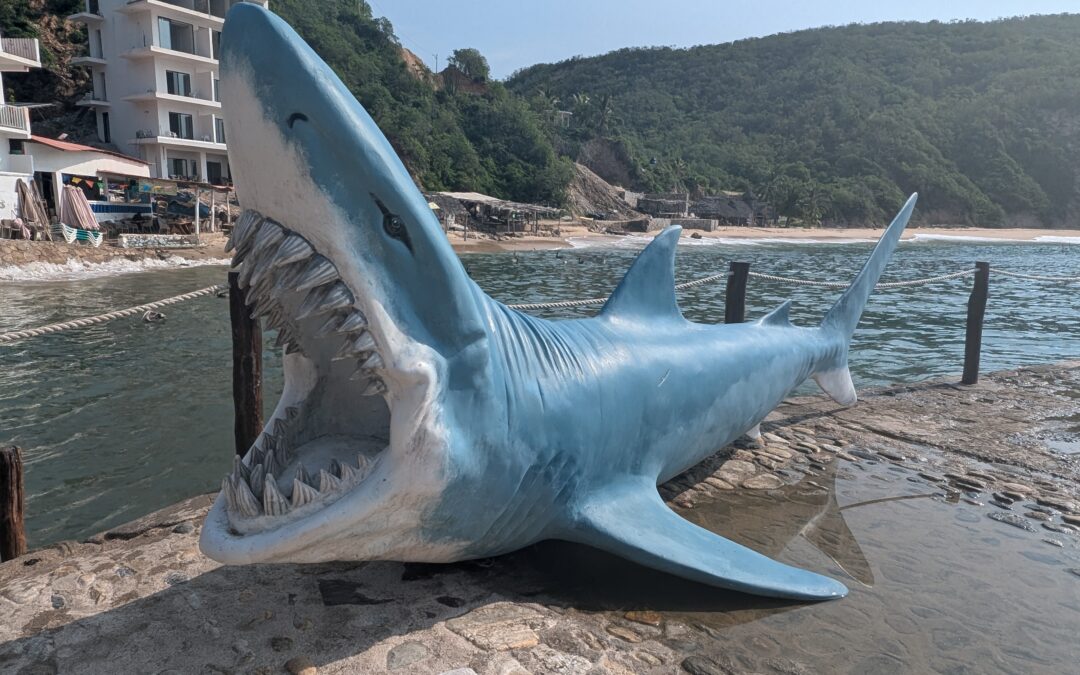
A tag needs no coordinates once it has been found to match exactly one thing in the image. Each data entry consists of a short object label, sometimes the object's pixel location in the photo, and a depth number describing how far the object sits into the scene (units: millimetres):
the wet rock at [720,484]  4531
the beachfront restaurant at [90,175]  30969
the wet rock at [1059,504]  4312
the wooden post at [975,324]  7723
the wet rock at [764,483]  4590
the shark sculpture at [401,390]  1853
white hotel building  39875
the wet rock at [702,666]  2564
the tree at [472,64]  86312
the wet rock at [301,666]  2412
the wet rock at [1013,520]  4039
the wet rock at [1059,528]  3991
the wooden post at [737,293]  6754
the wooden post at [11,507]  3791
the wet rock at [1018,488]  4586
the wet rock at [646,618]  2875
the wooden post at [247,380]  4617
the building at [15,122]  27969
